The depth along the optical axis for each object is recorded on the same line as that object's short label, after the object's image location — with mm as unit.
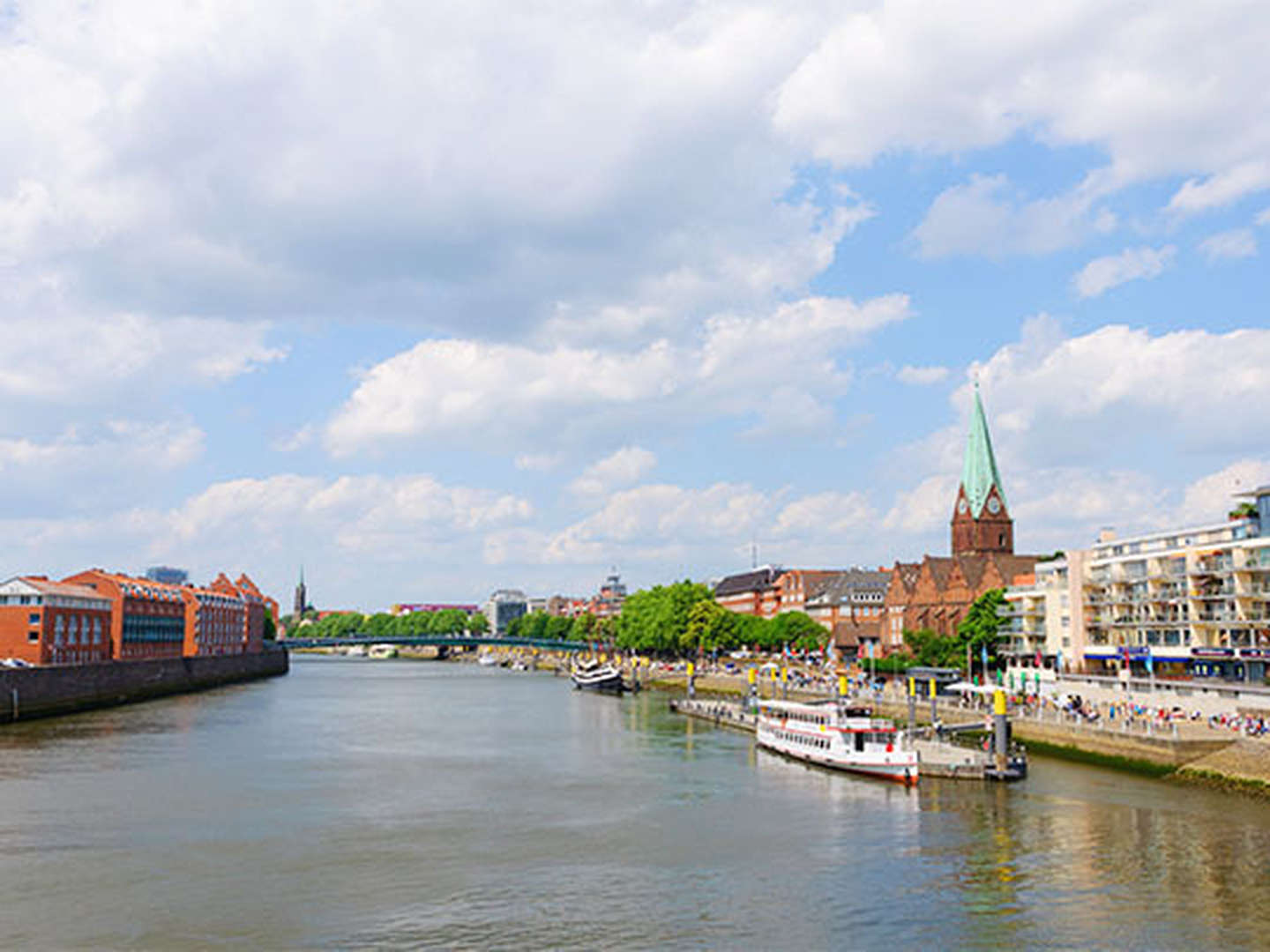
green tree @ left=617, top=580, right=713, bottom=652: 194125
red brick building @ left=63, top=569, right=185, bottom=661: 142375
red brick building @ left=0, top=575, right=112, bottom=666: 118500
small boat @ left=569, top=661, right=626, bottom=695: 156375
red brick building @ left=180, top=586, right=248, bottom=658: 172875
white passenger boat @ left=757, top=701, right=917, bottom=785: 65000
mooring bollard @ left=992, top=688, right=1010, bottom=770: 63188
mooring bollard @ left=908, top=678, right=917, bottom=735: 79688
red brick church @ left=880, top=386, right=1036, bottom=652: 158125
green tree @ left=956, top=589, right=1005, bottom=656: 125000
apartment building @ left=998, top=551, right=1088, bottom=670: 109188
